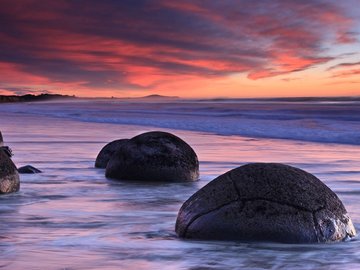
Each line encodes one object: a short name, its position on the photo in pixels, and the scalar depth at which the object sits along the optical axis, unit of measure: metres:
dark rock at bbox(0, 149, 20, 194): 8.35
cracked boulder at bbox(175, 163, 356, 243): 5.67
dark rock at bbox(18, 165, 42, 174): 10.62
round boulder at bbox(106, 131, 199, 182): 9.88
